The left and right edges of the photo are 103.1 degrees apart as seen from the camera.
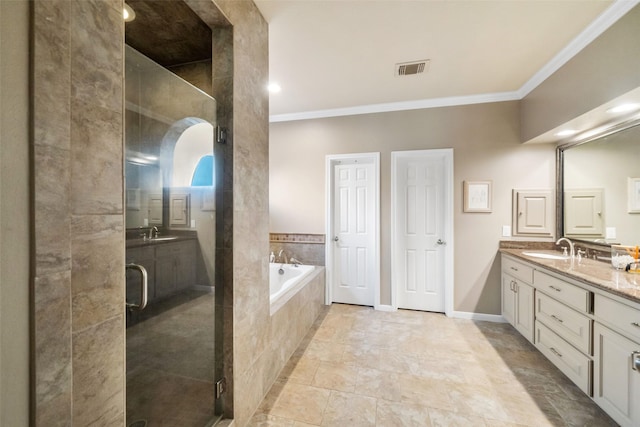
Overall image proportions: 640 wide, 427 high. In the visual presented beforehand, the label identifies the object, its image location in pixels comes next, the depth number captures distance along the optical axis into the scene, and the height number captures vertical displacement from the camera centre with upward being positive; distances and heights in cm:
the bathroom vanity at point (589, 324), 146 -80
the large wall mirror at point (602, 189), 204 +21
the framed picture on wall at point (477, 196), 310 +19
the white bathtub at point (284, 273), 337 -81
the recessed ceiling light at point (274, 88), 282 +141
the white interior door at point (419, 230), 336 -24
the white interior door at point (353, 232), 361 -29
